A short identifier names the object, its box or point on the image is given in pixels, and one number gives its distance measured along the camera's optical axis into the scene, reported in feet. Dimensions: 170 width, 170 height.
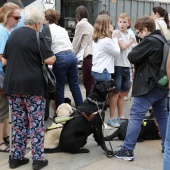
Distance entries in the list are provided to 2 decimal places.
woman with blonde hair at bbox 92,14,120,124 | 32.83
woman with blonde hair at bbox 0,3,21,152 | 26.81
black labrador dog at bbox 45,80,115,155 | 28.32
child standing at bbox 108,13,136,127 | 35.65
